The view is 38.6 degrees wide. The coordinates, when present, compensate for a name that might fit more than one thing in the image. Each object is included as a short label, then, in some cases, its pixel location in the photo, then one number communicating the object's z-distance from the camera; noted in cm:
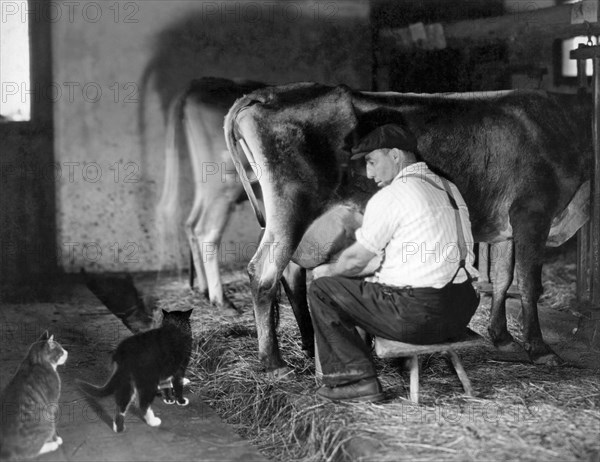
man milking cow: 463
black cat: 451
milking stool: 466
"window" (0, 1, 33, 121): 761
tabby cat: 415
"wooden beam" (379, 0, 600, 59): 654
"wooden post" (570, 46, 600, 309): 623
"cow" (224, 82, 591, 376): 560
